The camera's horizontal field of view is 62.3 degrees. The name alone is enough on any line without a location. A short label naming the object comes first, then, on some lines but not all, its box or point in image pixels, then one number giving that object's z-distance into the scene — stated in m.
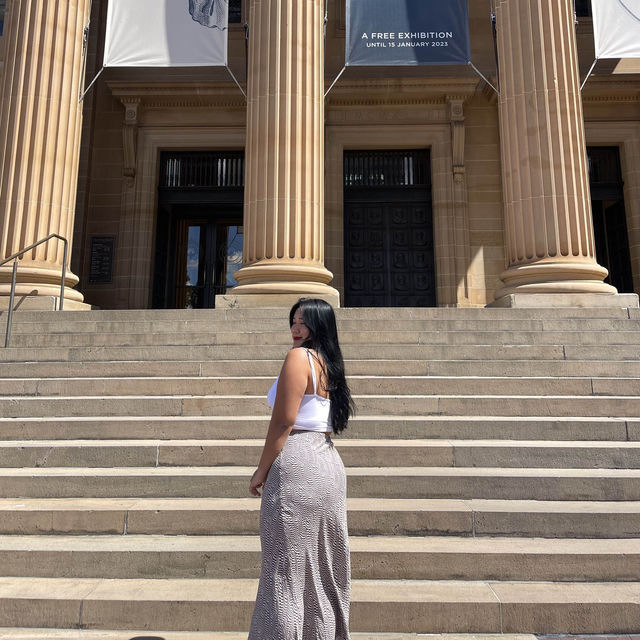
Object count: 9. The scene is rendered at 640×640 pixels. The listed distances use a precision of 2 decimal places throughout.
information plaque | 12.69
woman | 2.12
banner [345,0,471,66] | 9.65
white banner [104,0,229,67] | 9.72
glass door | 13.62
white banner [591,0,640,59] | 9.30
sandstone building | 12.60
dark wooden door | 12.96
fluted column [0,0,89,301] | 9.00
